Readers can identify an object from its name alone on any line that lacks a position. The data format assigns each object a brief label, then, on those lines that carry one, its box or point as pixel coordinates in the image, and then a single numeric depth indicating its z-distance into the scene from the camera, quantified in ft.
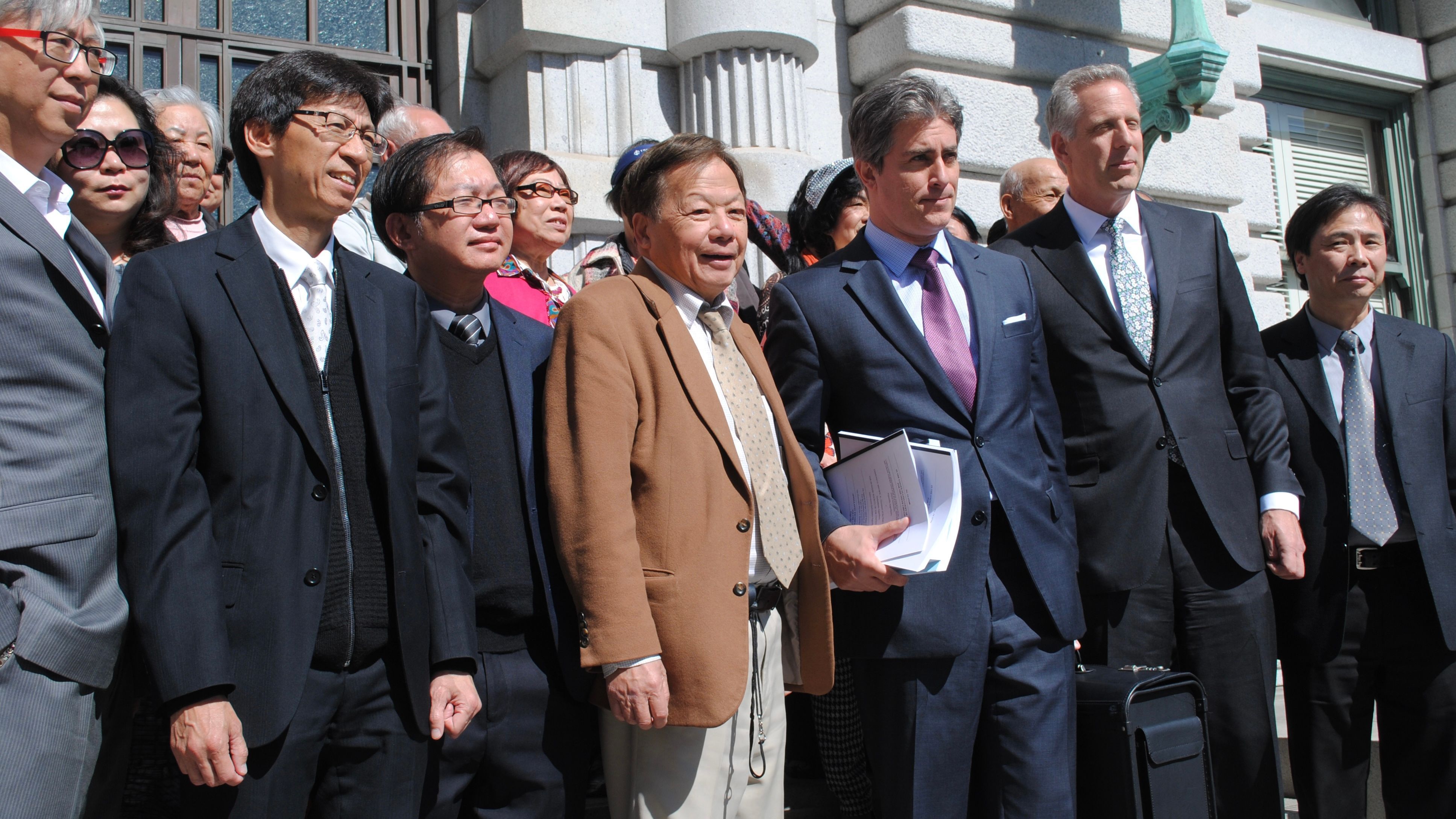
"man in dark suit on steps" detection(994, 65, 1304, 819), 10.36
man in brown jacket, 8.06
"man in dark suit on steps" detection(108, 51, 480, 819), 6.75
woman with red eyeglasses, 12.03
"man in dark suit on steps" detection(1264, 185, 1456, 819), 12.11
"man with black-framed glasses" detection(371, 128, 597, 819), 8.32
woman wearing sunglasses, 9.21
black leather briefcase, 9.48
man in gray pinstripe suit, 6.38
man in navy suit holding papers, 9.18
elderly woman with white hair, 12.16
